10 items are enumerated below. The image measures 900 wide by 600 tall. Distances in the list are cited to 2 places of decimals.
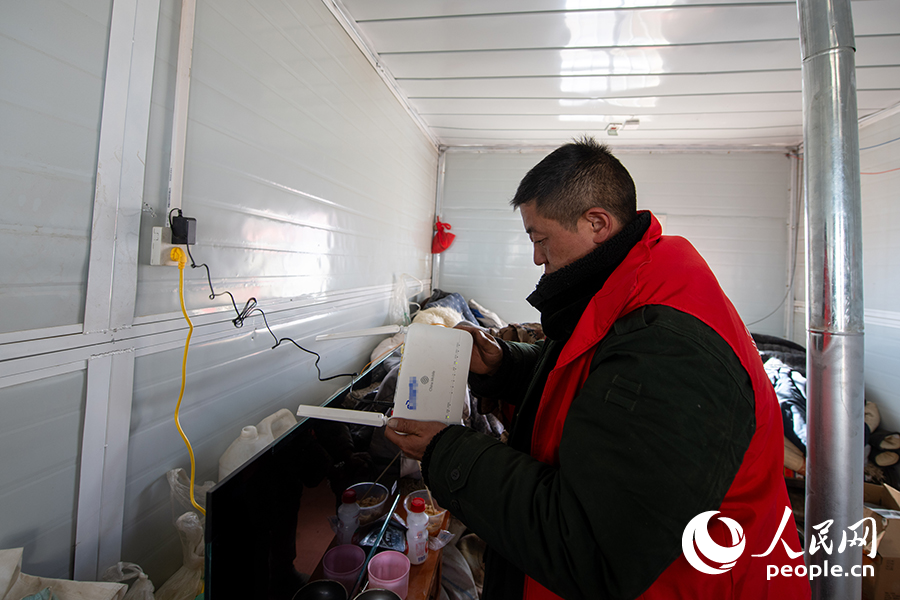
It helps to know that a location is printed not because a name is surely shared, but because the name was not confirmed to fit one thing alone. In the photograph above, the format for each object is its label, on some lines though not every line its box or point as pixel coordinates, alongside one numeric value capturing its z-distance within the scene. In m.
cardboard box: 2.01
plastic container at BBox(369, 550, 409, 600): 1.13
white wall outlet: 1.10
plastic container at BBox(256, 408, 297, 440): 1.49
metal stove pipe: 1.09
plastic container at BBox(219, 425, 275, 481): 1.34
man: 0.62
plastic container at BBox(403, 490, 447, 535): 1.50
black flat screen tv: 0.76
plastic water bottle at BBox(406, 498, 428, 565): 1.33
